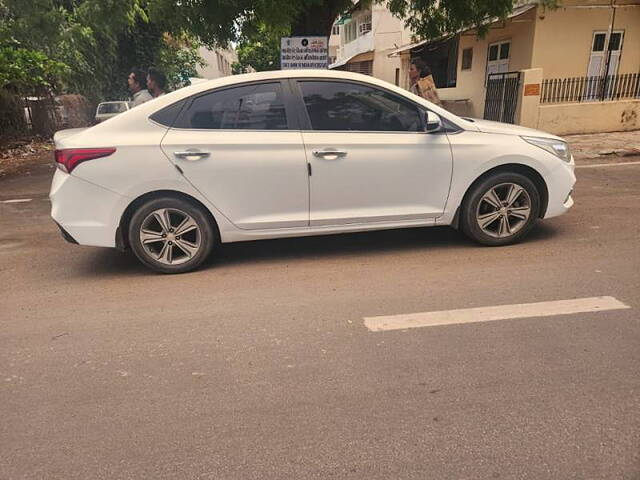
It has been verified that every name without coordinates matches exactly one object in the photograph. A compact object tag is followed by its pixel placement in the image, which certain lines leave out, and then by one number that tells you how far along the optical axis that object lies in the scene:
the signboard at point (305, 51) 8.99
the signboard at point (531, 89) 12.58
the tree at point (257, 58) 44.00
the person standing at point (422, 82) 7.99
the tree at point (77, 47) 11.23
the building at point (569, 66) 13.02
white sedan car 4.11
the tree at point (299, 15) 8.33
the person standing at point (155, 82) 7.05
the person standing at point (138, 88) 7.15
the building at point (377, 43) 28.72
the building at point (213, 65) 53.55
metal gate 13.12
